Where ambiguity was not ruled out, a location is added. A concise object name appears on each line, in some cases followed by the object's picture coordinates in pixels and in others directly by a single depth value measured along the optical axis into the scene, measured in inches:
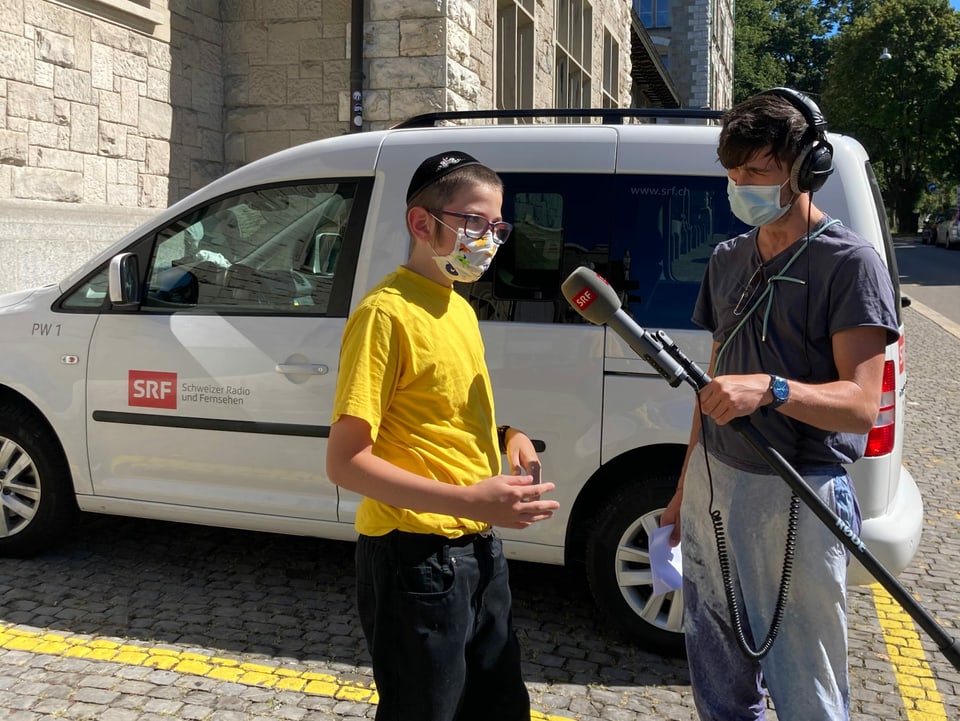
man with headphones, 82.7
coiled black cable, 87.9
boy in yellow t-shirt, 78.7
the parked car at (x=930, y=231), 2048.5
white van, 154.3
